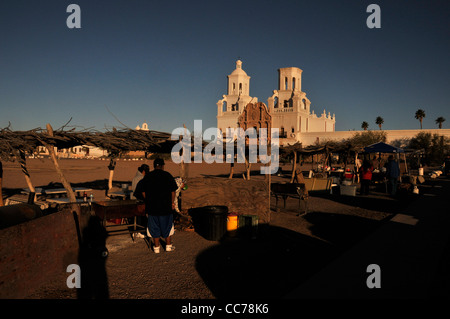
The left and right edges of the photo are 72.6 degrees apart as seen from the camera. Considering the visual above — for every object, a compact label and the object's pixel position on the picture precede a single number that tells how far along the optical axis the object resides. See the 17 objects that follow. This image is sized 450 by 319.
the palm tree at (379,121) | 77.31
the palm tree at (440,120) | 73.06
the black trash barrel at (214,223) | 7.07
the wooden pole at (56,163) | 7.55
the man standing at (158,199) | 5.96
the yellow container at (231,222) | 7.30
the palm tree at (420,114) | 71.56
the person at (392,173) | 14.53
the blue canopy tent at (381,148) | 17.88
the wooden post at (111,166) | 12.40
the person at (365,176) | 14.41
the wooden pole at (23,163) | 8.41
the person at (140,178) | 7.68
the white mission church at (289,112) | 59.66
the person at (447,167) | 27.69
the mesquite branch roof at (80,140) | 7.41
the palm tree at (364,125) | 80.30
